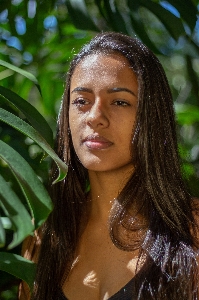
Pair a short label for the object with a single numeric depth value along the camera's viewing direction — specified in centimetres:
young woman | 118
